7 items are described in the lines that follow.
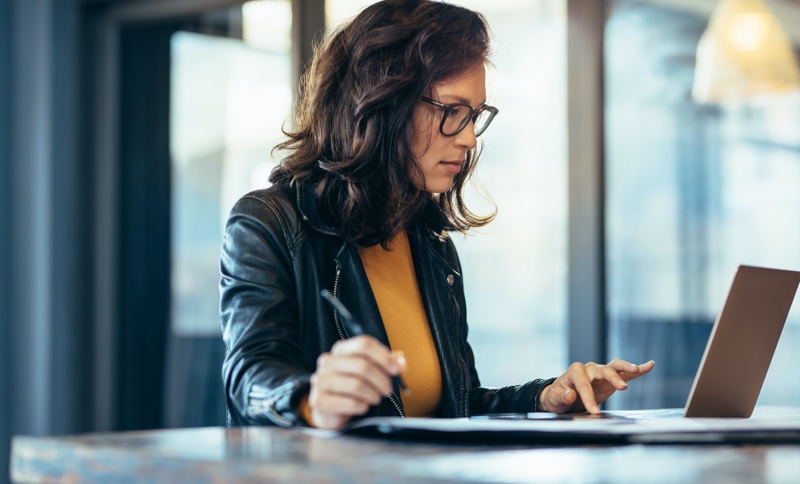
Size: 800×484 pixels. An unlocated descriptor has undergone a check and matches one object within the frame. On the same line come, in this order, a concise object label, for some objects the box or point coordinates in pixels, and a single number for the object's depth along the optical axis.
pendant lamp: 2.68
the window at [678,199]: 2.87
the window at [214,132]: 3.68
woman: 1.32
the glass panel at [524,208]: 3.12
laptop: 0.80
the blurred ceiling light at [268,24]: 3.65
